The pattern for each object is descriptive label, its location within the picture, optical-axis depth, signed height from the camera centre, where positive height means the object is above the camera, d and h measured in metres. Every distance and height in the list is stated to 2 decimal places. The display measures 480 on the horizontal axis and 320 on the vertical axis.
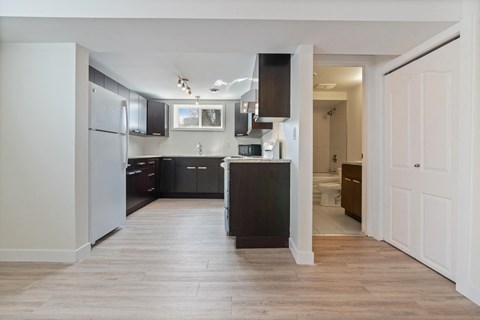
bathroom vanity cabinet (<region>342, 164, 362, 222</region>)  3.77 -0.49
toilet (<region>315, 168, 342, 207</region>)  5.03 -0.70
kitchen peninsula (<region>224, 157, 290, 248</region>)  2.81 -0.44
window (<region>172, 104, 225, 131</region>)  6.20 +0.92
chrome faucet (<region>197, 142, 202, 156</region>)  6.22 +0.20
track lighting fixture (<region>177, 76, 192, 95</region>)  4.20 +1.20
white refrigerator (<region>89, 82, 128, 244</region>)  2.77 -0.04
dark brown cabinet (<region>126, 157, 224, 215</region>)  5.71 -0.40
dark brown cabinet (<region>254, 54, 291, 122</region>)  2.81 +0.76
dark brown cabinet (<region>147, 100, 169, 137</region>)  5.59 +0.82
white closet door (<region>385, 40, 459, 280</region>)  2.12 +0.00
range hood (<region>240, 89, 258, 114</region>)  3.55 +0.76
